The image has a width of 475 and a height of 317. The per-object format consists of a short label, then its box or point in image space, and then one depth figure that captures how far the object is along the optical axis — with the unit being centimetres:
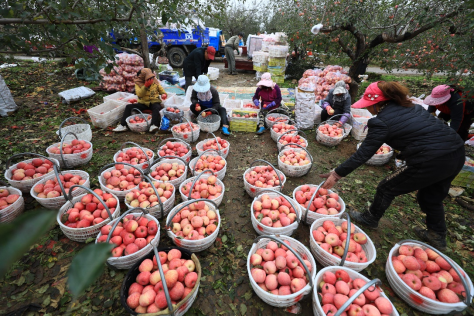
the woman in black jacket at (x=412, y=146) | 287
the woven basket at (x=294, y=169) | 470
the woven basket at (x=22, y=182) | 391
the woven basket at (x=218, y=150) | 505
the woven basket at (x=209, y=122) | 629
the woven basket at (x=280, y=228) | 326
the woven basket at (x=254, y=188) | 397
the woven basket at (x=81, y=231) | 315
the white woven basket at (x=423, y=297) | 243
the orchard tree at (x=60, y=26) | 222
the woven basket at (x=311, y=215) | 348
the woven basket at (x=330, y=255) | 285
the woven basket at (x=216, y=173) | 445
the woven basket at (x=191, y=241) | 310
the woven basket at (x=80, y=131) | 548
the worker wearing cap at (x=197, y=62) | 740
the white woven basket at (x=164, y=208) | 356
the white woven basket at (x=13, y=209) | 332
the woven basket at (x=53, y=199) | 356
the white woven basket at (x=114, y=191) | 384
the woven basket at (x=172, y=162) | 427
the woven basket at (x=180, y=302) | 234
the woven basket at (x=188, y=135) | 575
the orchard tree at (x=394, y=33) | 421
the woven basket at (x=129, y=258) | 281
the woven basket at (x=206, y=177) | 383
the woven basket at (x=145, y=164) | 451
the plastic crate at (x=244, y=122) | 668
